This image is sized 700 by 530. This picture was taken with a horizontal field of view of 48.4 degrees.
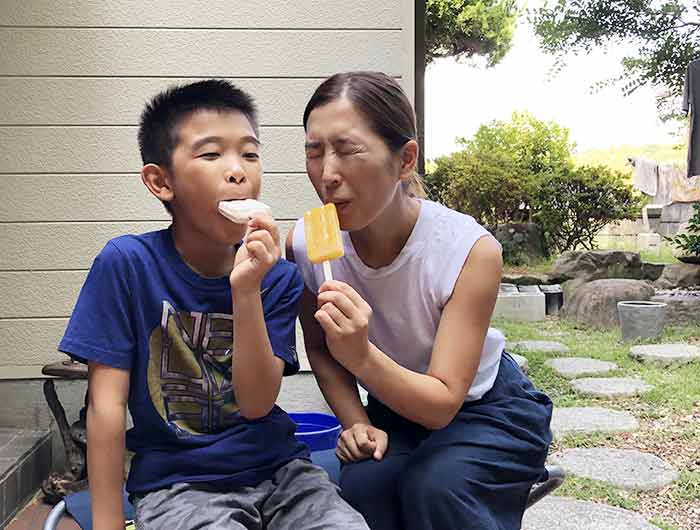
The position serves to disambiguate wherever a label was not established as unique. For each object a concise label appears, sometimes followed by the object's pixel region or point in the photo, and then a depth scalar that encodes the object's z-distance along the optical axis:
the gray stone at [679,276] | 5.32
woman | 1.32
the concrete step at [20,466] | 2.48
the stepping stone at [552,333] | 5.21
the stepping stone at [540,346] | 4.92
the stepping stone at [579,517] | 2.68
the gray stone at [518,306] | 5.27
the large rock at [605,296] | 5.38
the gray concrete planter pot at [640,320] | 5.10
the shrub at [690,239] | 5.04
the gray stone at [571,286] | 5.49
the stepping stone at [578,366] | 4.54
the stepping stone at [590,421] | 3.70
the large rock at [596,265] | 5.30
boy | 1.26
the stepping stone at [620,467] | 3.11
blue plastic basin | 2.17
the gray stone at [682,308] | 5.18
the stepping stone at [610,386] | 4.16
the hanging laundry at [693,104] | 4.28
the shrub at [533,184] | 4.41
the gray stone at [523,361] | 4.60
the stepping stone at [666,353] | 4.63
